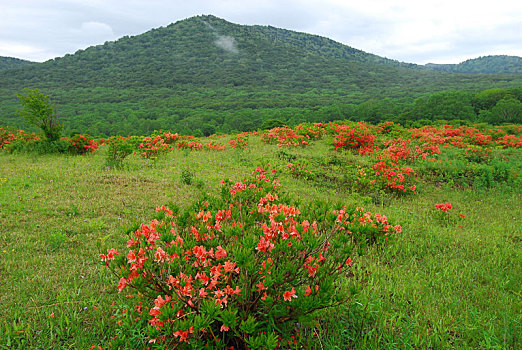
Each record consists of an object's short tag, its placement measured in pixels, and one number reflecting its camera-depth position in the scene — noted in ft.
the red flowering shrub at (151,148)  31.76
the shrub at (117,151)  25.89
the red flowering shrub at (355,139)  36.06
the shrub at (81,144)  33.09
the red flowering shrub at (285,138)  39.55
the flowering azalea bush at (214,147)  37.93
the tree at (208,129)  168.16
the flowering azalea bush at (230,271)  5.20
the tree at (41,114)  30.94
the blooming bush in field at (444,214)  16.44
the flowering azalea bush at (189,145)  38.60
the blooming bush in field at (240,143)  37.63
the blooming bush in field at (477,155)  32.14
